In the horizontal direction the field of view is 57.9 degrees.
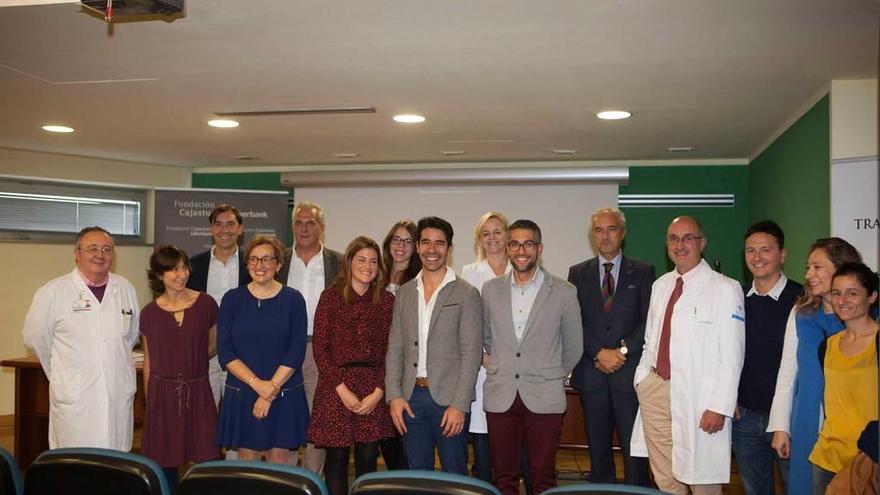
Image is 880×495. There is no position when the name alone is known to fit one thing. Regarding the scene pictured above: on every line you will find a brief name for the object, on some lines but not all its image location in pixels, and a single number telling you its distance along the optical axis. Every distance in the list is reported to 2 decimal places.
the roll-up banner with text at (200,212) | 7.61
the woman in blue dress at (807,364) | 3.00
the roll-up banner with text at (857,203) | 4.12
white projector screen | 7.49
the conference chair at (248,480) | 1.99
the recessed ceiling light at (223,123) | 5.57
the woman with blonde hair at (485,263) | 3.92
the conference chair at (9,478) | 2.22
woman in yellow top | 2.74
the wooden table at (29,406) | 5.36
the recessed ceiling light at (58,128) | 5.94
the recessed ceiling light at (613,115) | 5.14
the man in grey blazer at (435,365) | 3.48
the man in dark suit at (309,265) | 4.36
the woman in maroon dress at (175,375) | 3.72
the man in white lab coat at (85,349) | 3.78
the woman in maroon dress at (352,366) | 3.54
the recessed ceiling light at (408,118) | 5.30
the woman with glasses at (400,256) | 4.02
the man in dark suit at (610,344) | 3.79
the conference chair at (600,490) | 1.86
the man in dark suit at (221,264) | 4.36
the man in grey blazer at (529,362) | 3.53
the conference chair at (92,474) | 2.12
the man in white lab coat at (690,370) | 3.40
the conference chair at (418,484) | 1.91
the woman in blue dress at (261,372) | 3.63
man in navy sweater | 3.37
